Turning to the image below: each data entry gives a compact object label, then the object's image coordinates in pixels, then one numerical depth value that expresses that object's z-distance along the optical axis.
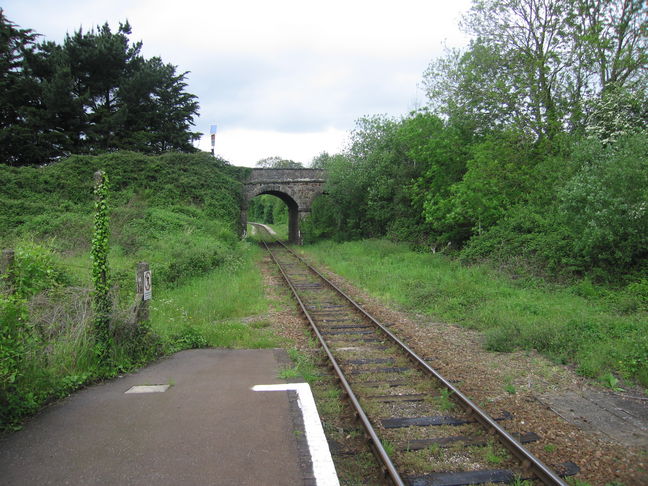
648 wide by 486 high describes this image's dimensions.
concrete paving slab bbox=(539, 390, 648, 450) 4.80
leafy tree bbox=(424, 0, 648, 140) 16.31
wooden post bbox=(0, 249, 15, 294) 5.25
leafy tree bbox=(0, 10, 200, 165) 25.00
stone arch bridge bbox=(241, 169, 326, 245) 32.47
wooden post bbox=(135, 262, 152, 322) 6.82
